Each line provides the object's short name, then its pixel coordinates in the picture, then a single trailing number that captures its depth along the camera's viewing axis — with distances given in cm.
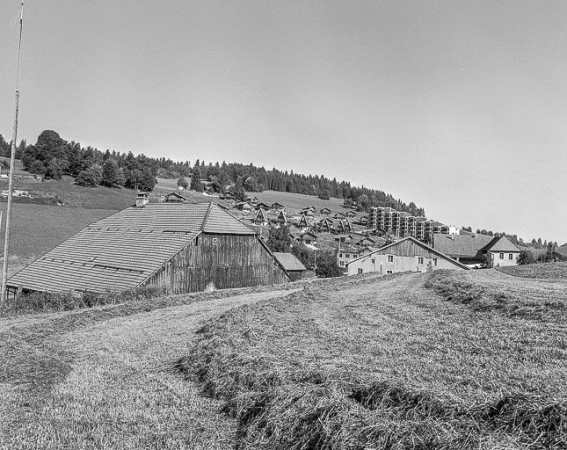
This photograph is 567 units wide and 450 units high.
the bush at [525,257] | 6993
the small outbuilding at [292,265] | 5903
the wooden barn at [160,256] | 2897
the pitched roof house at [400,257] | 5753
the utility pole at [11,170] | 2283
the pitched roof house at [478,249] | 7488
